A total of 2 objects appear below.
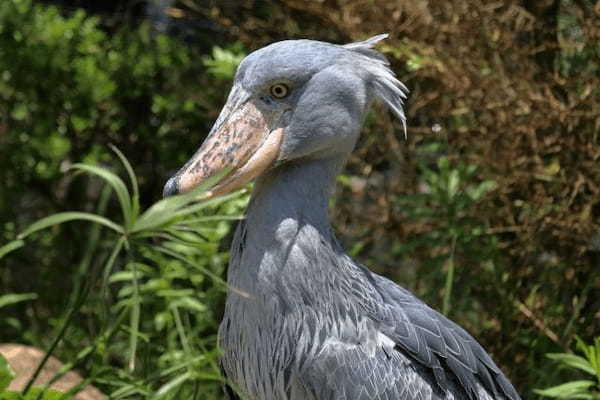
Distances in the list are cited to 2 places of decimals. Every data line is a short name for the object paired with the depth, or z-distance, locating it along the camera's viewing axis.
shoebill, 4.03
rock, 5.77
